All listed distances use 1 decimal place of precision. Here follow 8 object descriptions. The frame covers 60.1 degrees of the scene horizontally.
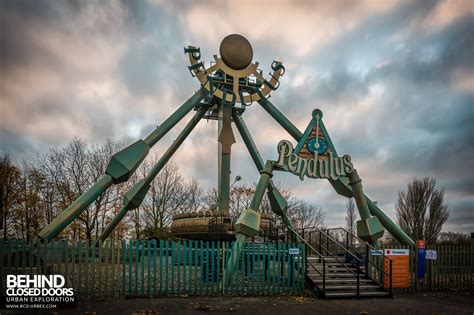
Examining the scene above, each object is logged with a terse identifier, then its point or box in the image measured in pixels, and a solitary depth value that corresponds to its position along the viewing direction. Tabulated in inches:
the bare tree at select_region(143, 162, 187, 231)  1636.3
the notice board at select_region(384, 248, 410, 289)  564.7
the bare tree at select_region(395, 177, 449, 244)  1729.8
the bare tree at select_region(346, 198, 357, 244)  2410.2
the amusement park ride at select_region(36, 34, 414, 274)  550.0
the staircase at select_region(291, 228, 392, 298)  501.5
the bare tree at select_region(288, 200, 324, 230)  2140.5
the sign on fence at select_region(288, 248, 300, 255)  522.0
